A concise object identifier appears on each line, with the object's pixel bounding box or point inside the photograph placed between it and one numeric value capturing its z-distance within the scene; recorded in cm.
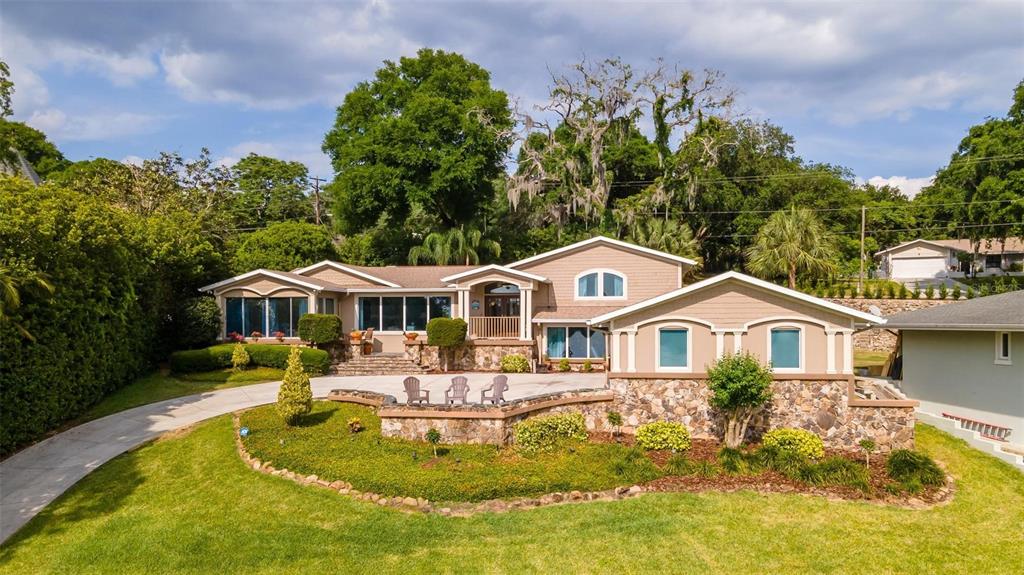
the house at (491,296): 2411
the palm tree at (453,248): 3381
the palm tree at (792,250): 3114
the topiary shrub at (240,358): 2156
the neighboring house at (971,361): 1513
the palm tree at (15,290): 1214
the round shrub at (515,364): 2317
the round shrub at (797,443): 1414
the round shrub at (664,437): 1455
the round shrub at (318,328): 2283
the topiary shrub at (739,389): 1395
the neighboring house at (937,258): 4153
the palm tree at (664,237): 3266
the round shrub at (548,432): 1422
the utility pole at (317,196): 4770
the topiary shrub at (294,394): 1470
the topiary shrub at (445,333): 2295
